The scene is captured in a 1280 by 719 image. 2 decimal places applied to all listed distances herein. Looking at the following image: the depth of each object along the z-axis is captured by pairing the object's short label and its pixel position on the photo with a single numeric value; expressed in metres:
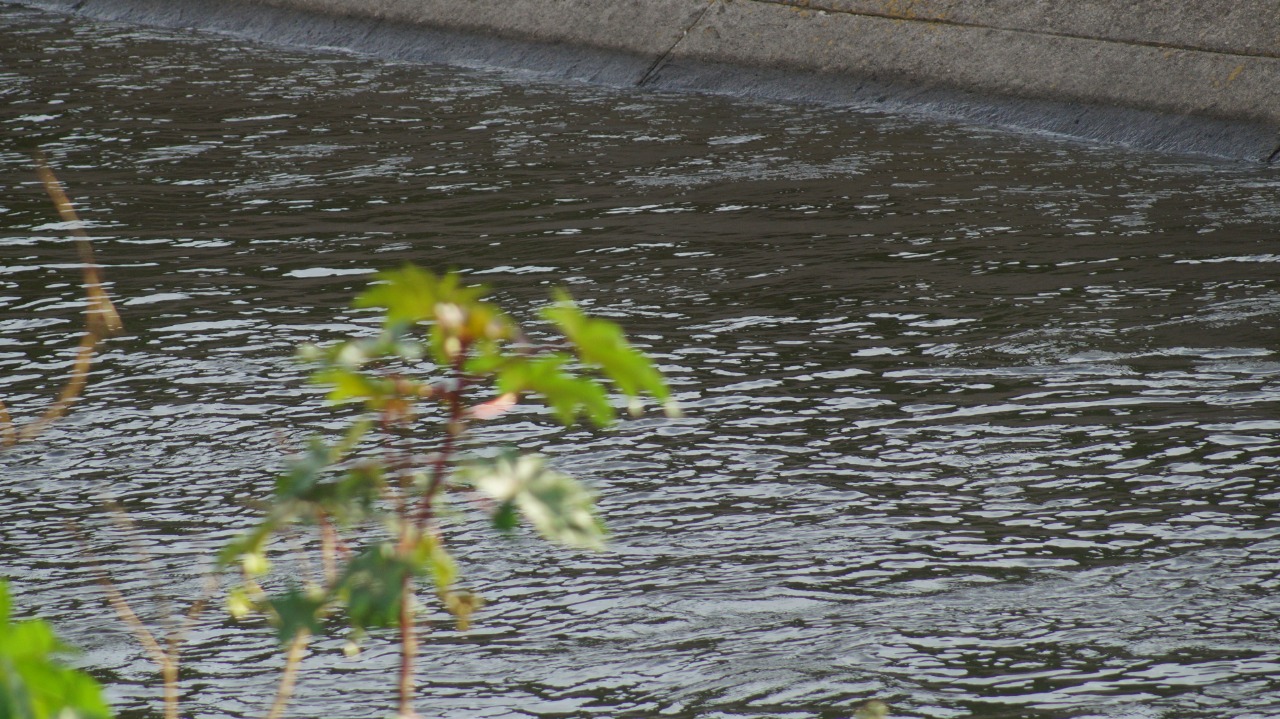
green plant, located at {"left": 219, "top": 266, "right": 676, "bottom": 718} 7.98
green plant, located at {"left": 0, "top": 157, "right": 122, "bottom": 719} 7.89
